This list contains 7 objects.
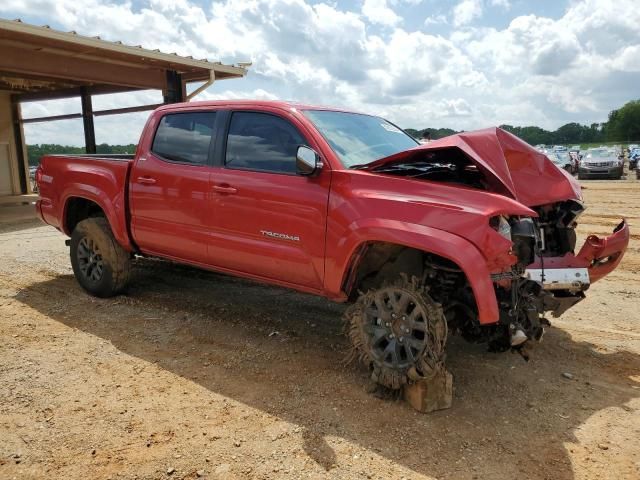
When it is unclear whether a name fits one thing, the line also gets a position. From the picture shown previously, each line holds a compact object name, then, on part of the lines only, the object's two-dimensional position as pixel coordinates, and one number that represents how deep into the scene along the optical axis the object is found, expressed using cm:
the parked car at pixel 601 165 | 2431
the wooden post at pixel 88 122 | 1417
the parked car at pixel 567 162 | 2728
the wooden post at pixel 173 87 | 1275
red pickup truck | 327
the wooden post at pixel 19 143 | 1700
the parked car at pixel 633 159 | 2901
